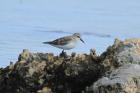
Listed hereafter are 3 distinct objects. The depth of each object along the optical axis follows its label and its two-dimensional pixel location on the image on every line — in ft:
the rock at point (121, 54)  45.03
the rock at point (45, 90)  46.98
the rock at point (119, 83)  40.14
